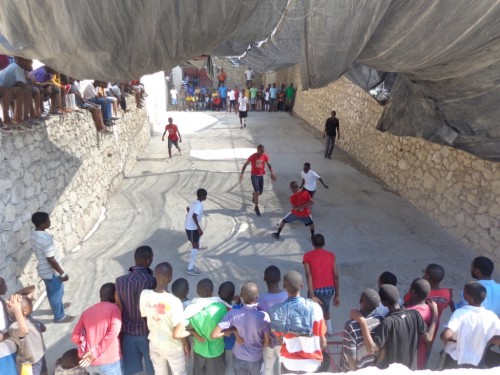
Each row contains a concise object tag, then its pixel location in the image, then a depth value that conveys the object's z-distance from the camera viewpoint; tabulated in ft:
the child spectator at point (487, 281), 11.44
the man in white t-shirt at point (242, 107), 54.65
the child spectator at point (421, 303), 10.87
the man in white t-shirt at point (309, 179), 25.70
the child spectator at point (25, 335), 10.57
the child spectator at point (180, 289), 11.42
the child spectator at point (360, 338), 10.05
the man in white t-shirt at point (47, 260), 14.61
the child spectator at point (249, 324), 10.53
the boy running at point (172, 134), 39.22
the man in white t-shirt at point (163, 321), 10.66
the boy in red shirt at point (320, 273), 14.24
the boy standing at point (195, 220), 19.30
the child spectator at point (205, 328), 10.73
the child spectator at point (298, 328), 10.19
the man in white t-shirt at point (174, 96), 72.95
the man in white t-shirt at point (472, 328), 10.34
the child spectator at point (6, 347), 10.51
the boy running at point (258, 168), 26.73
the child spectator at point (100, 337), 10.48
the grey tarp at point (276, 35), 7.57
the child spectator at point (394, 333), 10.00
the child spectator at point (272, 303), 10.85
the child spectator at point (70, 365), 10.63
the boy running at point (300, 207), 22.31
